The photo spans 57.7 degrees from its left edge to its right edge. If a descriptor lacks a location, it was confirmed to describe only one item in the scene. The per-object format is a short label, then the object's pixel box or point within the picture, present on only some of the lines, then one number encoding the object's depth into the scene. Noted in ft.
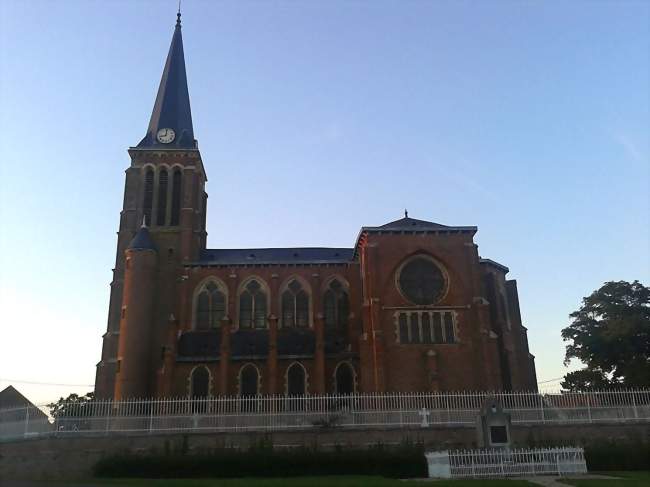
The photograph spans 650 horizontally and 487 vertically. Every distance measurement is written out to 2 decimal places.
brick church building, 118.01
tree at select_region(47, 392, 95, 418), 85.46
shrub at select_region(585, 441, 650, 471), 80.24
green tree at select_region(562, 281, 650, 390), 126.62
